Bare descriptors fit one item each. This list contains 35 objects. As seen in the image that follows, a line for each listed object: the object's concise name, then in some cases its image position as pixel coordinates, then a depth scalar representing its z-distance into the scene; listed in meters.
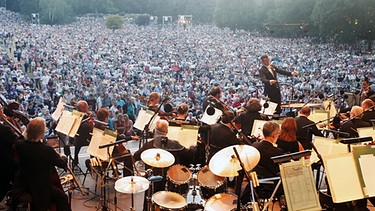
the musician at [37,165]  4.23
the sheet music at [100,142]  5.12
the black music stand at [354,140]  3.74
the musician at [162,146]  5.28
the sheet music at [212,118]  6.80
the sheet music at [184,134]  5.63
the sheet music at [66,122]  6.03
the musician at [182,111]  6.36
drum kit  4.12
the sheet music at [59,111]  6.82
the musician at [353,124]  6.41
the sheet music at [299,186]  3.24
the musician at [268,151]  4.64
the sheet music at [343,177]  3.40
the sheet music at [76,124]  5.95
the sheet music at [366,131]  5.13
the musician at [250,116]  6.86
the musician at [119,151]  5.88
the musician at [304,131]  6.24
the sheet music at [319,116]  7.03
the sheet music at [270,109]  7.86
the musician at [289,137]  5.14
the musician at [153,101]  7.12
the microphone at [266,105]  7.68
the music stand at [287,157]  3.31
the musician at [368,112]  7.06
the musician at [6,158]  4.86
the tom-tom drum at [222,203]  4.35
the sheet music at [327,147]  4.53
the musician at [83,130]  6.59
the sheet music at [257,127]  6.00
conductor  8.86
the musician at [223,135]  5.78
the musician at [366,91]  10.05
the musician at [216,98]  7.23
